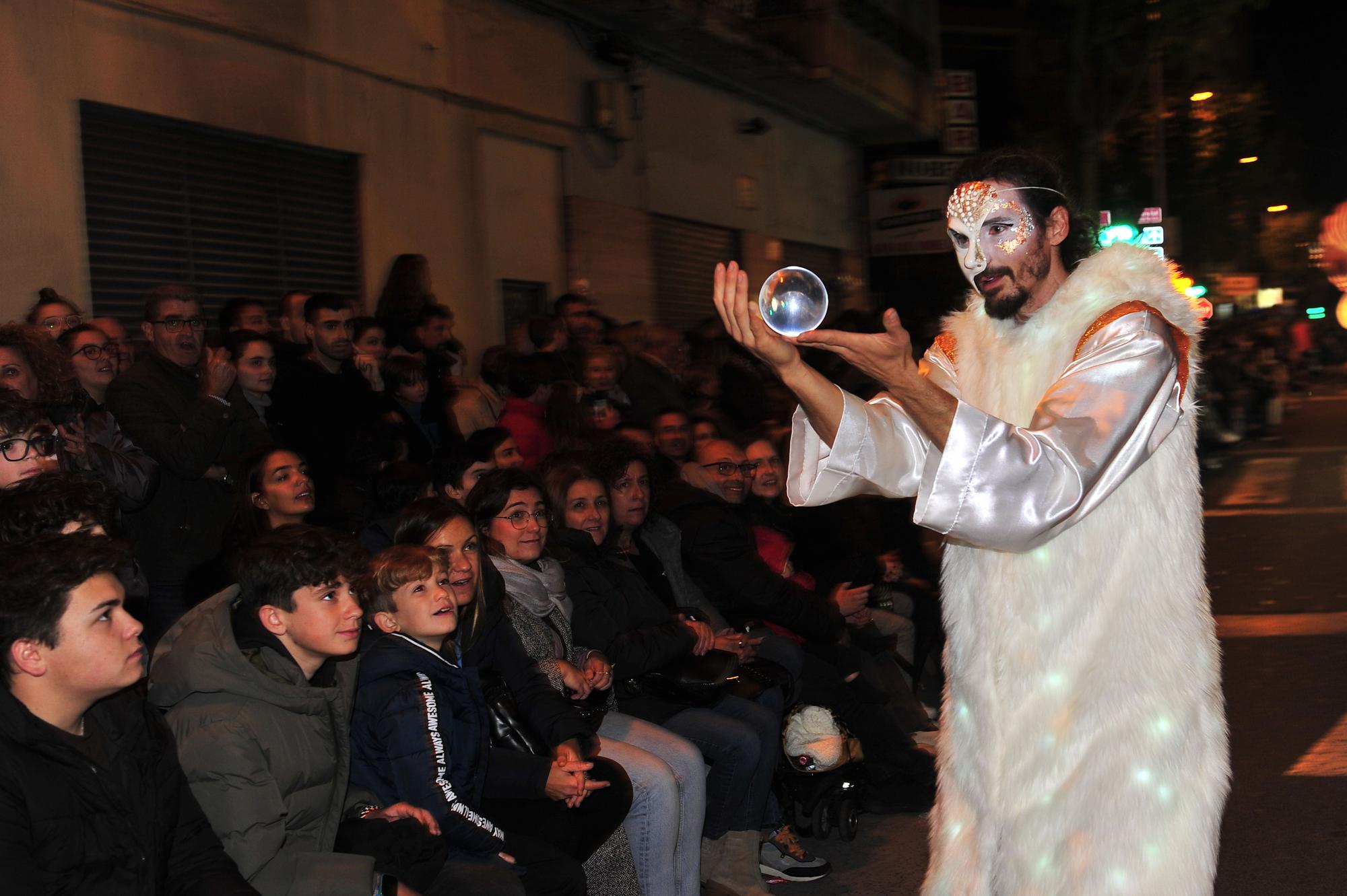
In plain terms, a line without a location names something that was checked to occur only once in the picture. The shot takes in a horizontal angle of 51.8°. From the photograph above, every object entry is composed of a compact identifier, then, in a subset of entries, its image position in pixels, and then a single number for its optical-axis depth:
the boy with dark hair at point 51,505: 3.55
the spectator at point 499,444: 6.17
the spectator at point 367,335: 7.12
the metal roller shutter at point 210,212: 7.76
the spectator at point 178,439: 5.44
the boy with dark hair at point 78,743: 2.92
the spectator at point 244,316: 6.82
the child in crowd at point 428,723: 4.12
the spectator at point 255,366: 6.21
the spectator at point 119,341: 5.99
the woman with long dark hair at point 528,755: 4.52
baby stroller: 5.89
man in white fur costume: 2.63
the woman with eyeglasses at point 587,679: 4.80
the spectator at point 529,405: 7.41
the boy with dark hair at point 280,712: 3.55
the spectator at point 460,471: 5.98
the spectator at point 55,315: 5.90
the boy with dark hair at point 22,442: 3.87
